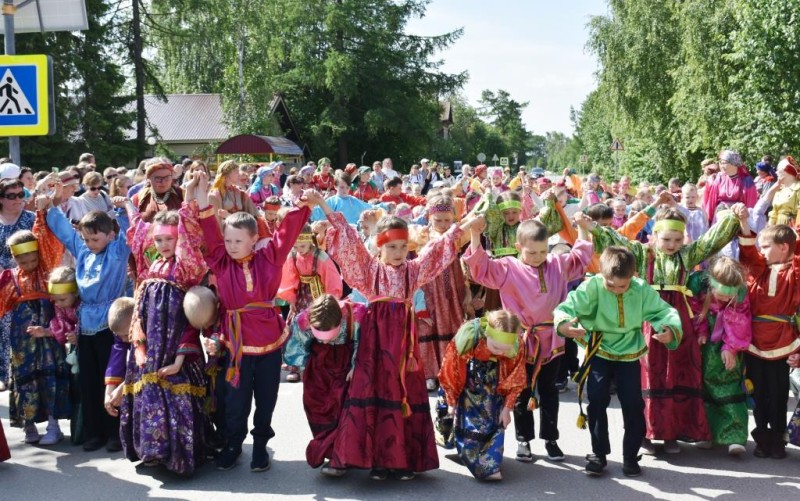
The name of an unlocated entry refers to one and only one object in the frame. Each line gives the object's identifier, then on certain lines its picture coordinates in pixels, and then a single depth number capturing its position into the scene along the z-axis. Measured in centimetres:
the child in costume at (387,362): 480
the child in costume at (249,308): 494
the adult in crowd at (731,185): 927
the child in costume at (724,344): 528
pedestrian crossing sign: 654
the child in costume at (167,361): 490
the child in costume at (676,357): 535
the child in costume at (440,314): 670
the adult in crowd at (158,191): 576
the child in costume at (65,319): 562
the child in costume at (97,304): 554
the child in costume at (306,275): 736
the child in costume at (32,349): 571
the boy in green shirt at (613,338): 493
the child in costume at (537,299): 528
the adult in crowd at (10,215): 605
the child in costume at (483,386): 484
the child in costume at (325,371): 496
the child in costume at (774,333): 535
